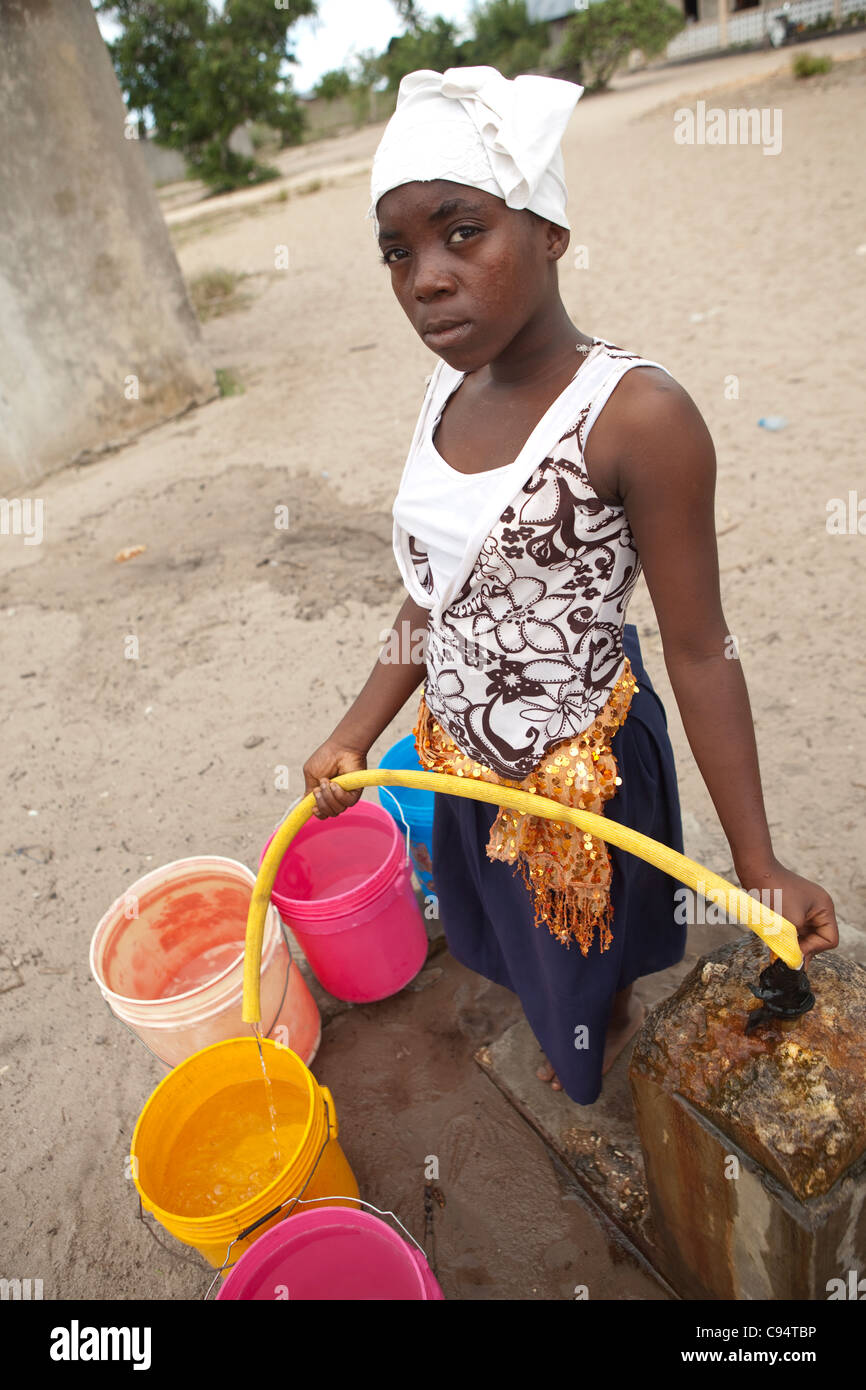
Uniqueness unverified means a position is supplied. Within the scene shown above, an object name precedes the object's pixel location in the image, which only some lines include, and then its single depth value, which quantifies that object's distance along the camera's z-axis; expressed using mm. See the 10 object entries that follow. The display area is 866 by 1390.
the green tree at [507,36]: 30781
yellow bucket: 1507
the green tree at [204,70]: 21375
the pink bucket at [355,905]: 2092
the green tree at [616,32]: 24250
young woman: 1068
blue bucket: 2416
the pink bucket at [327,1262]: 1524
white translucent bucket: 1908
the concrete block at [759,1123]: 1164
